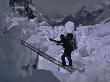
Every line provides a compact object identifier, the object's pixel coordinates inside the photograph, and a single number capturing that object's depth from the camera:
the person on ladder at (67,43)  6.09
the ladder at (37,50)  6.75
